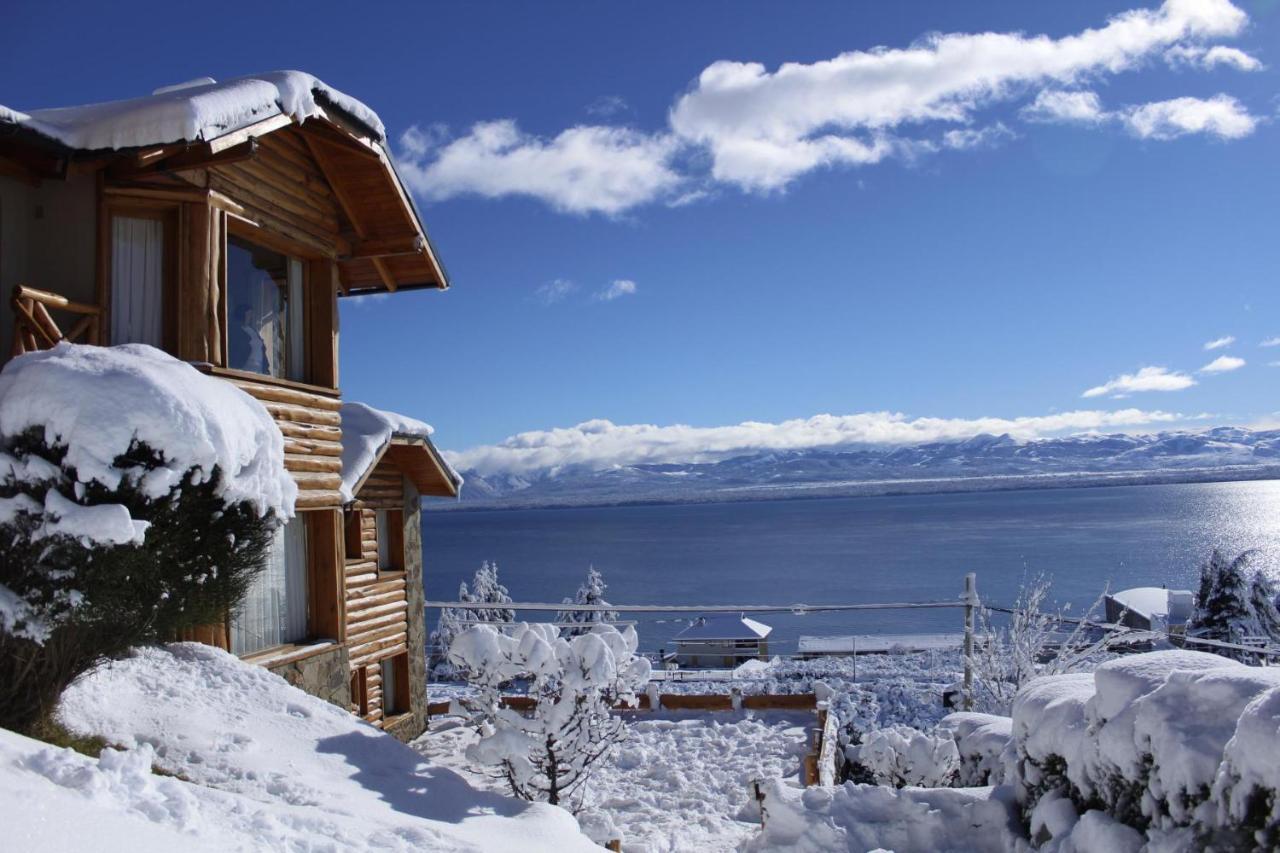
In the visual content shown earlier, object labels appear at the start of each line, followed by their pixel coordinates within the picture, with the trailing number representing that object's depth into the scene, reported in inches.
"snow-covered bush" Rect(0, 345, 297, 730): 170.2
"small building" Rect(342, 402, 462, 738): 443.5
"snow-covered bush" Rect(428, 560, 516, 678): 1672.0
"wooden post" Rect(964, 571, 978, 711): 417.1
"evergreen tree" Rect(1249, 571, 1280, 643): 1174.3
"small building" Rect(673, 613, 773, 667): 1561.3
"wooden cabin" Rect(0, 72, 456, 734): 269.4
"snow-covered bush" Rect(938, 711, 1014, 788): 221.3
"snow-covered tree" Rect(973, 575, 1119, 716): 448.1
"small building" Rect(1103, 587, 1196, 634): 1504.7
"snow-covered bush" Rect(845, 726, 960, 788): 319.9
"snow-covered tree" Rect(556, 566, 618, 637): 1503.1
